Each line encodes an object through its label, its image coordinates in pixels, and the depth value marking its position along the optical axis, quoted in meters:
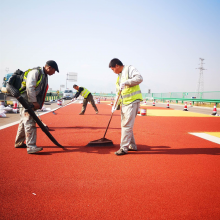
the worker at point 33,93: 3.80
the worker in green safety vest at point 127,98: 4.04
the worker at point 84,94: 11.69
